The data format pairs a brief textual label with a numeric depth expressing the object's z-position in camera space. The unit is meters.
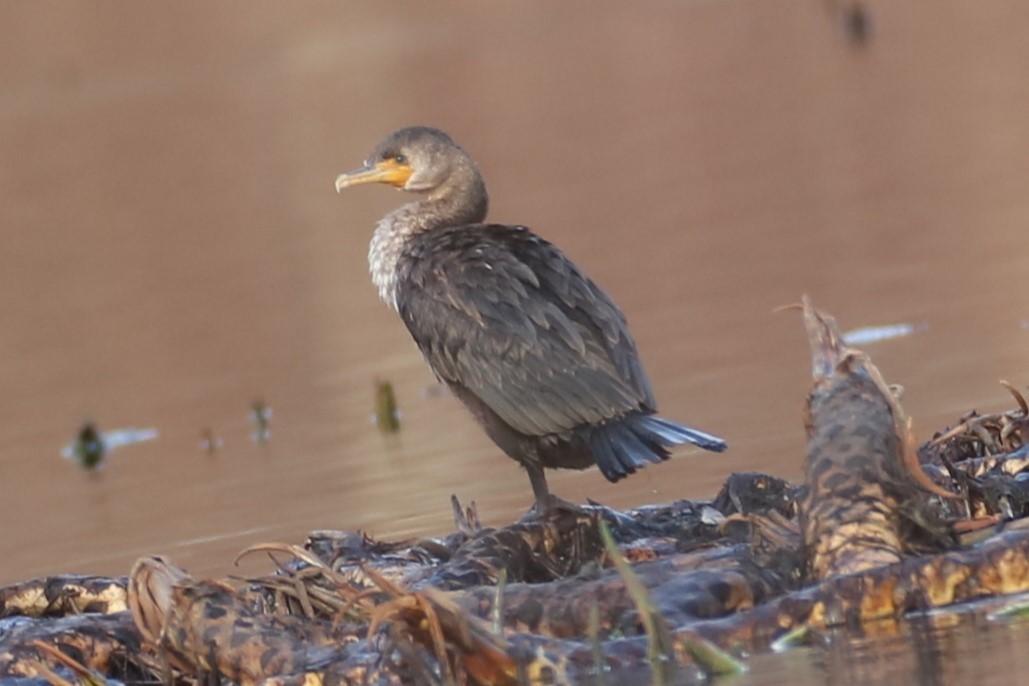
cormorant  14.84
